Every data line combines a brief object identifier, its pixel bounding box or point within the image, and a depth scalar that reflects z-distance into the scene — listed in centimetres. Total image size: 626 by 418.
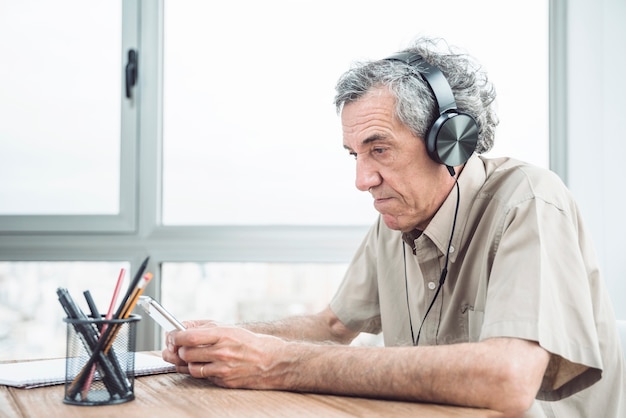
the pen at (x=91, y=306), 113
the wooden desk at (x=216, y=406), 101
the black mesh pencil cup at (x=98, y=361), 105
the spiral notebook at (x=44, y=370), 122
